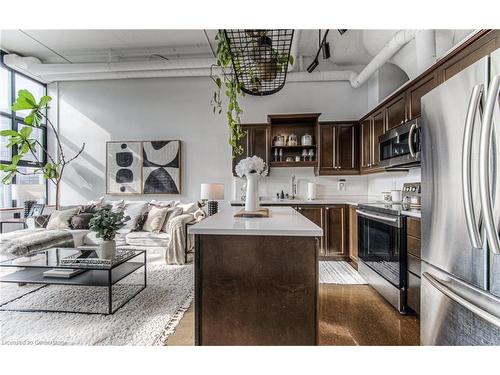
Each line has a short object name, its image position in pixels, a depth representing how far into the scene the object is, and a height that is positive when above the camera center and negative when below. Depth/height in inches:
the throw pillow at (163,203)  176.1 -10.3
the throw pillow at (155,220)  159.5 -20.0
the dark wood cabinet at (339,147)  168.4 +27.7
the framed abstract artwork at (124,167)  199.6 +16.9
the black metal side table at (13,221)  161.0 -21.0
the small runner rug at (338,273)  123.4 -44.8
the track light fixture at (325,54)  121.3 +68.4
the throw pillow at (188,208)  169.0 -13.1
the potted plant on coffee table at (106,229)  98.9 -16.1
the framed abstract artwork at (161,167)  195.8 +16.7
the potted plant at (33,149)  171.5 +29.7
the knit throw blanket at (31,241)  115.6 -25.7
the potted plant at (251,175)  78.7 +4.3
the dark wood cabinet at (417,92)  91.7 +38.4
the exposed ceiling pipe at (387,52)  120.3 +72.5
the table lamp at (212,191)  161.2 -1.9
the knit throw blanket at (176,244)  143.3 -31.9
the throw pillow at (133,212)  164.7 -16.0
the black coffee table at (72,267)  88.9 -32.6
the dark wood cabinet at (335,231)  157.4 -26.3
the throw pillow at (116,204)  176.1 -11.2
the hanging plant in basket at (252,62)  59.9 +33.8
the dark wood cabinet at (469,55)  62.8 +37.9
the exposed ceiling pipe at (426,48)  107.0 +60.7
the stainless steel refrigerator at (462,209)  40.1 -3.6
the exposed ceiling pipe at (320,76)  175.3 +78.9
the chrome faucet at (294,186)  185.0 +2.0
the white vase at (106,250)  98.6 -24.2
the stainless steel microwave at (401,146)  97.7 +18.9
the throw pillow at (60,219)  157.1 -19.3
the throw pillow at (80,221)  156.7 -20.4
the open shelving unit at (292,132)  174.2 +41.3
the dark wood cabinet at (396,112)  112.9 +36.6
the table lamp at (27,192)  165.3 -2.6
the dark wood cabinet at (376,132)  135.4 +31.6
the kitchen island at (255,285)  54.9 -21.4
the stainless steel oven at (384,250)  93.0 -25.8
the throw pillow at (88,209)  168.1 -13.9
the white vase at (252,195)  79.8 -2.0
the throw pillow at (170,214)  161.8 -16.8
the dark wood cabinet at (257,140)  174.4 +33.6
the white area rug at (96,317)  74.7 -43.9
